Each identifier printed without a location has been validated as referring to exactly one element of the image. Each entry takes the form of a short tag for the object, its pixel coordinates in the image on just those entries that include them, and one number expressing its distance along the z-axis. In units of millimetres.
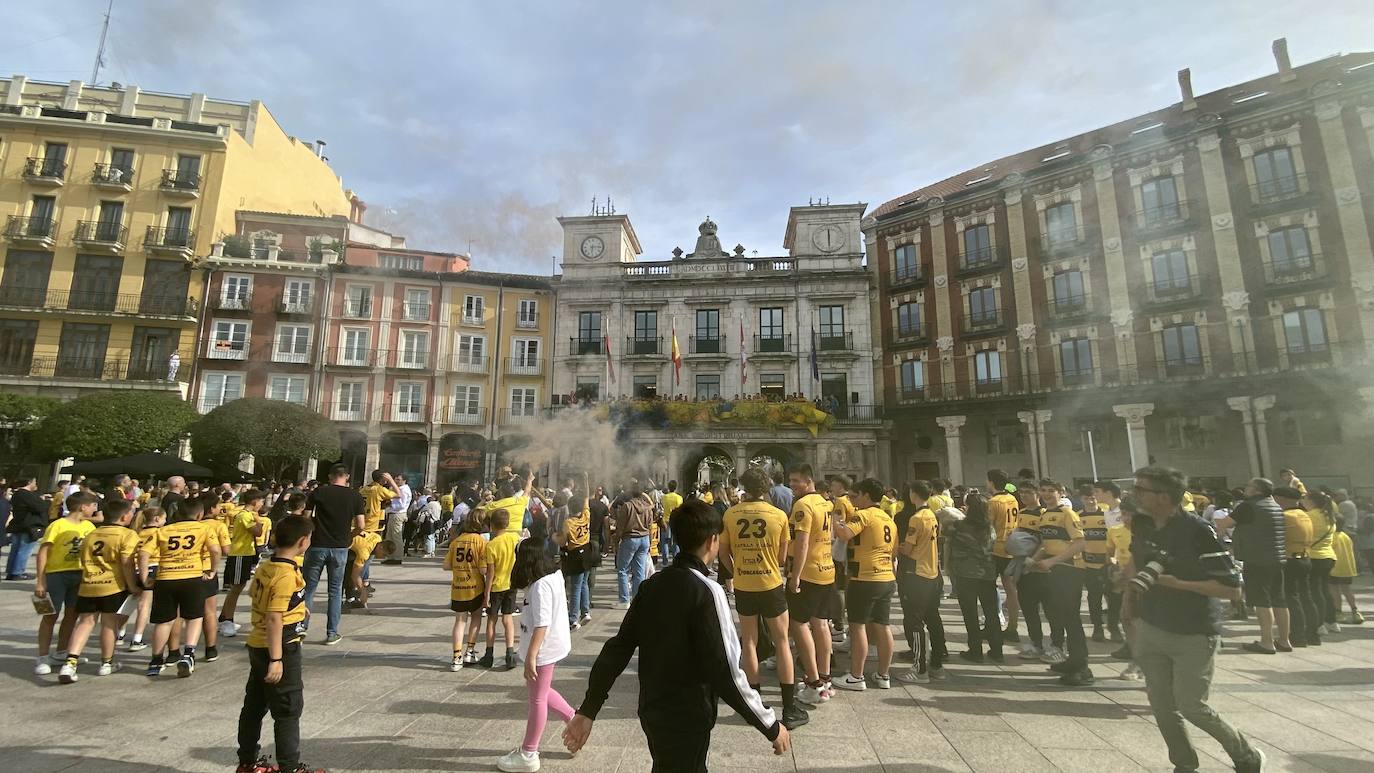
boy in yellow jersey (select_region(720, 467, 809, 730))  4891
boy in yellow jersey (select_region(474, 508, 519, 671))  5973
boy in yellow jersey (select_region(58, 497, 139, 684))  5434
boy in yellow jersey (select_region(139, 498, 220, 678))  5512
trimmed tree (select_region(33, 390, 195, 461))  23031
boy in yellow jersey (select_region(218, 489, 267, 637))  7305
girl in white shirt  3820
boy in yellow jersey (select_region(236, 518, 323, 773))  3439
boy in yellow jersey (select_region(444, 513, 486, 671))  6020
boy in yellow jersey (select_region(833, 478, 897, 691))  5496
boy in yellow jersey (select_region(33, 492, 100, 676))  5797
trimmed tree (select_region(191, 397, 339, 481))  24031
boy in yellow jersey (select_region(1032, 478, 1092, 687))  5699
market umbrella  14820
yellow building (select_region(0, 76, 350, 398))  28516
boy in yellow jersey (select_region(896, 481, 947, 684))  5906
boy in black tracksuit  2434
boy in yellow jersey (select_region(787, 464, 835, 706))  5184
